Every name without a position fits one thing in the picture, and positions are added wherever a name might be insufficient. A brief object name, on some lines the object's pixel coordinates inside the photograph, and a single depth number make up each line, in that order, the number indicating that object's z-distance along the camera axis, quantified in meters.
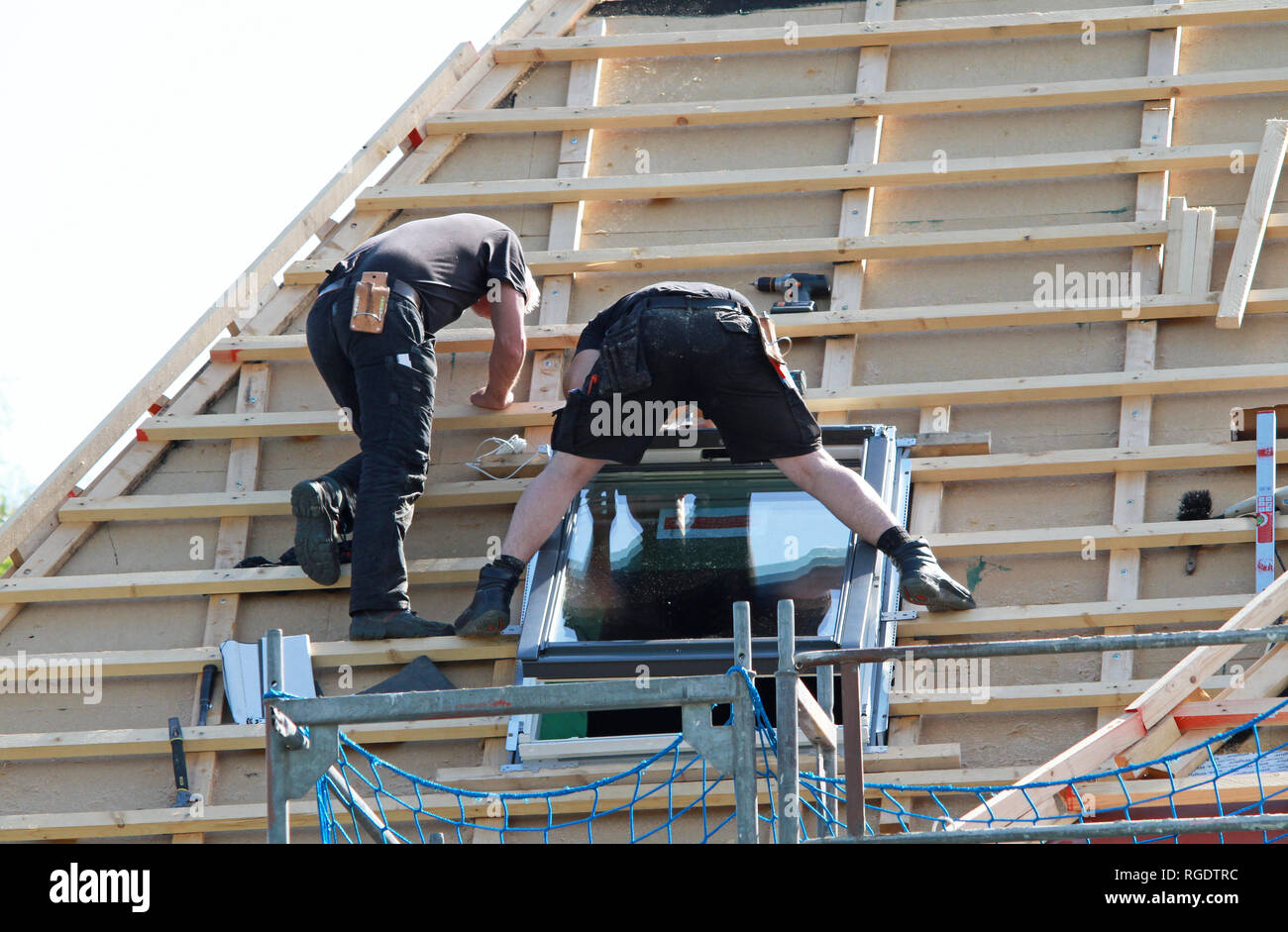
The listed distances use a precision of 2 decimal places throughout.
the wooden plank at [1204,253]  11.77
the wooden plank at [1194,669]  8.99
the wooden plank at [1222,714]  8.84
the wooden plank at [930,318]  11.66
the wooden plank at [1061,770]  8.52
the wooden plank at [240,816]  9.88
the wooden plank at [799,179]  12.31
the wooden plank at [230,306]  12.03
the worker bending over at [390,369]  10.88
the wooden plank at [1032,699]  9.91
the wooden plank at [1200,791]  8.34
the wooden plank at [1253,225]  11.44
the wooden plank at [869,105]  12.59
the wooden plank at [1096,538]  10.66
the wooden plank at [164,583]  11.47
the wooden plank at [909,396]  11.33
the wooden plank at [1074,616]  10.32
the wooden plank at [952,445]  11.27
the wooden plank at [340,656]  10.77
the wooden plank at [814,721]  7.77
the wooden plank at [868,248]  12.02
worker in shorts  10.30
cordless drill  12.27
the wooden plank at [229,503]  11.66
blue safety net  8.37
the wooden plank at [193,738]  10.56
